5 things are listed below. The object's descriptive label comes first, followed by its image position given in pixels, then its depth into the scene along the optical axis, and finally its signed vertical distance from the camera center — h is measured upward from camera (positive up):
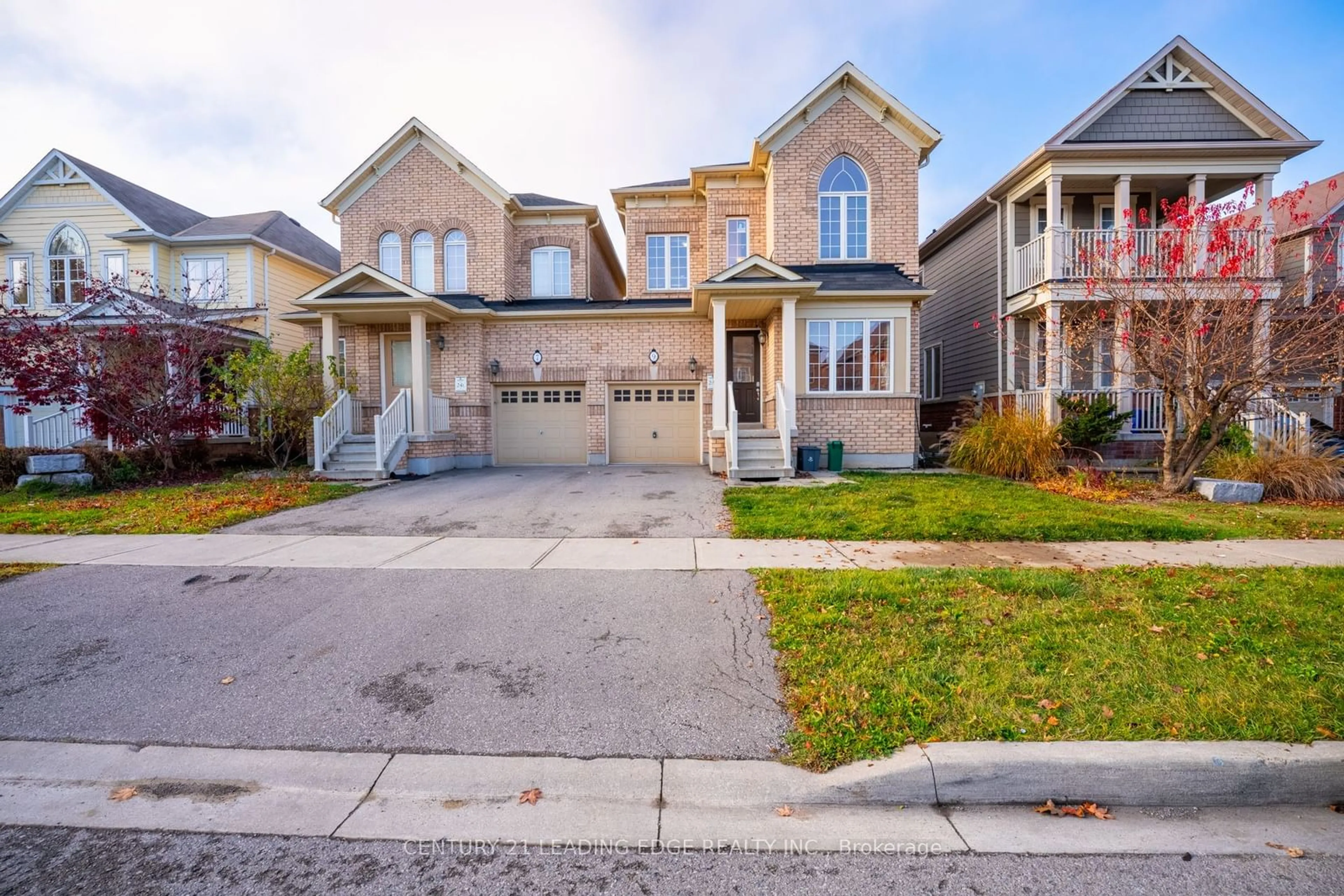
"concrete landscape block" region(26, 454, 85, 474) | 11.71 -0.62
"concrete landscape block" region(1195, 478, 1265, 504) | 9.23 -1.14
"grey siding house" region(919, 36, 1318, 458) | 12.96 +5.62
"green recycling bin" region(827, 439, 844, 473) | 12.99 -0.69
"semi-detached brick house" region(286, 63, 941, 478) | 13.30 +2.77
